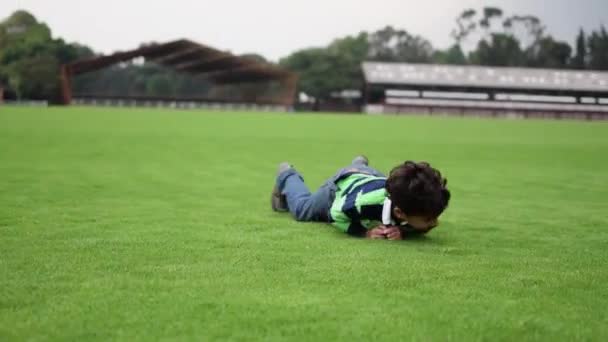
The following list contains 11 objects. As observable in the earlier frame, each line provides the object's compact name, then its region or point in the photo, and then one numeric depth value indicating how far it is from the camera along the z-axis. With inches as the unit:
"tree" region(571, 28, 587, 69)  2881.4
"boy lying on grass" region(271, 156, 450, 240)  130.3
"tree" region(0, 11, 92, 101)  1934.1
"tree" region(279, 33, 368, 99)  2373.3
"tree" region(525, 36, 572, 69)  3006.9
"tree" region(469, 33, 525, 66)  3090.6
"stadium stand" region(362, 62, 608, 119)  2170.3
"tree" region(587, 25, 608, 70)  2760.8
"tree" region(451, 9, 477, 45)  3430.1
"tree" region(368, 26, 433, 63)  3225.9
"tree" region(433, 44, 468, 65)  3289.9
